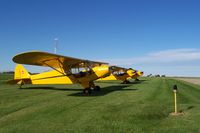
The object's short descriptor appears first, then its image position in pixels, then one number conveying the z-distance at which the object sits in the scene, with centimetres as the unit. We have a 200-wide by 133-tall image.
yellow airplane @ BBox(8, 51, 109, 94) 1277
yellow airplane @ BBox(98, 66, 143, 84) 2473
